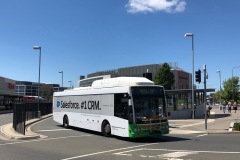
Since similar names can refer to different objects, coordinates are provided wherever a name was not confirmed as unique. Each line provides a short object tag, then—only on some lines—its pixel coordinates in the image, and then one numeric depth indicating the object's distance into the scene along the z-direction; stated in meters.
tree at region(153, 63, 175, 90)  73.15
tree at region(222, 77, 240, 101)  96.75
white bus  17.50
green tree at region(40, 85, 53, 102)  108.30
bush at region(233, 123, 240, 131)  23.49
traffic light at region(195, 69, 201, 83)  25.29
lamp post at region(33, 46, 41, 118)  43.00
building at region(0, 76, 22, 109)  65.65
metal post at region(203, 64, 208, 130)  24.65
